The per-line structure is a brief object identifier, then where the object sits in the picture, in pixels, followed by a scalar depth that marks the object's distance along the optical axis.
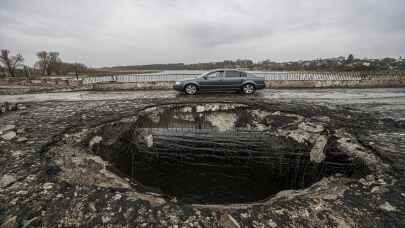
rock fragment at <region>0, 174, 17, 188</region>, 2.78
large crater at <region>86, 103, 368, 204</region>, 5.06
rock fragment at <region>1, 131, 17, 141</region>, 4.35
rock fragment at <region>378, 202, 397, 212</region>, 2.36
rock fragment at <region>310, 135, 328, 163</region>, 4.84
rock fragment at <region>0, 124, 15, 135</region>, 4.73
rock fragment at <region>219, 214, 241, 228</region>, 2.20
